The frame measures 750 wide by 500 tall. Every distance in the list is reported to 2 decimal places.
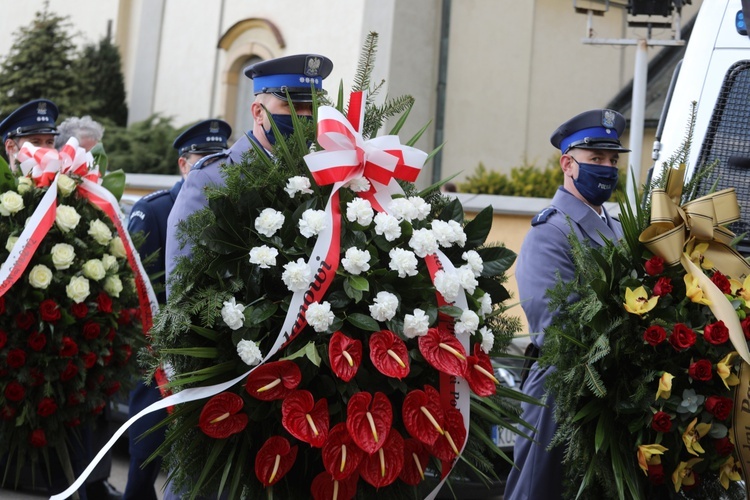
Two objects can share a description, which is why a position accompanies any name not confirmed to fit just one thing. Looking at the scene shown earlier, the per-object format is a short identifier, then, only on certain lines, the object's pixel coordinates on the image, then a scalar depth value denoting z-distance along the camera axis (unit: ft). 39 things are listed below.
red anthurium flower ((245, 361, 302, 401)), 9.05
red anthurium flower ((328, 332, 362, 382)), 8.90
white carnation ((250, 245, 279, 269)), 9.22
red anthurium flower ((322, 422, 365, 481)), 8.91
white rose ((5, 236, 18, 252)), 15.33
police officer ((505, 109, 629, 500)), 12.85
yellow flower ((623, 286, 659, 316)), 10.47
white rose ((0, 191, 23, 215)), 15.46
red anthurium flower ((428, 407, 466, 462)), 9.46
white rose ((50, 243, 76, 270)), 15.48
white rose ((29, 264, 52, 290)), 15.25
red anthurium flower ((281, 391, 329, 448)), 8.78
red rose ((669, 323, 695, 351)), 10.23
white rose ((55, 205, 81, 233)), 15.67
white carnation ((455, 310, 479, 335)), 9.59
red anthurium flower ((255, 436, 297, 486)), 9.04
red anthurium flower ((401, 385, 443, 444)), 9.16
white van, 14.40
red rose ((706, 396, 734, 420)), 10.25
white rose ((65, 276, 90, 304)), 15.51
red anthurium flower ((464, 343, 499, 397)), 9.55
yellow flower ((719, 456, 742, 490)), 10.48
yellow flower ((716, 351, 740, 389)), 10.25
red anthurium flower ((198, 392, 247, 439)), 9.11
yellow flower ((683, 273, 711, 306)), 10.48
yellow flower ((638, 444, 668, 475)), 10.28
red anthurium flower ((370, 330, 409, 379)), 8.94
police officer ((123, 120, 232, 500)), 16.22
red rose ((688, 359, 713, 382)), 10.22
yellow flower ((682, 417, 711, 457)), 10.22
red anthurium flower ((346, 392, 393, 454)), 8.85
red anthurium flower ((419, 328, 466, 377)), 9.22
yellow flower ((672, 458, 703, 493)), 10.43
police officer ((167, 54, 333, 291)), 11.78
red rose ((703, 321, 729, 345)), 10.26
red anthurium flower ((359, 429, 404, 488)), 9.03
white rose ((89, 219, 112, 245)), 16.21
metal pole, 27.25
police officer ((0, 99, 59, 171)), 20.34
